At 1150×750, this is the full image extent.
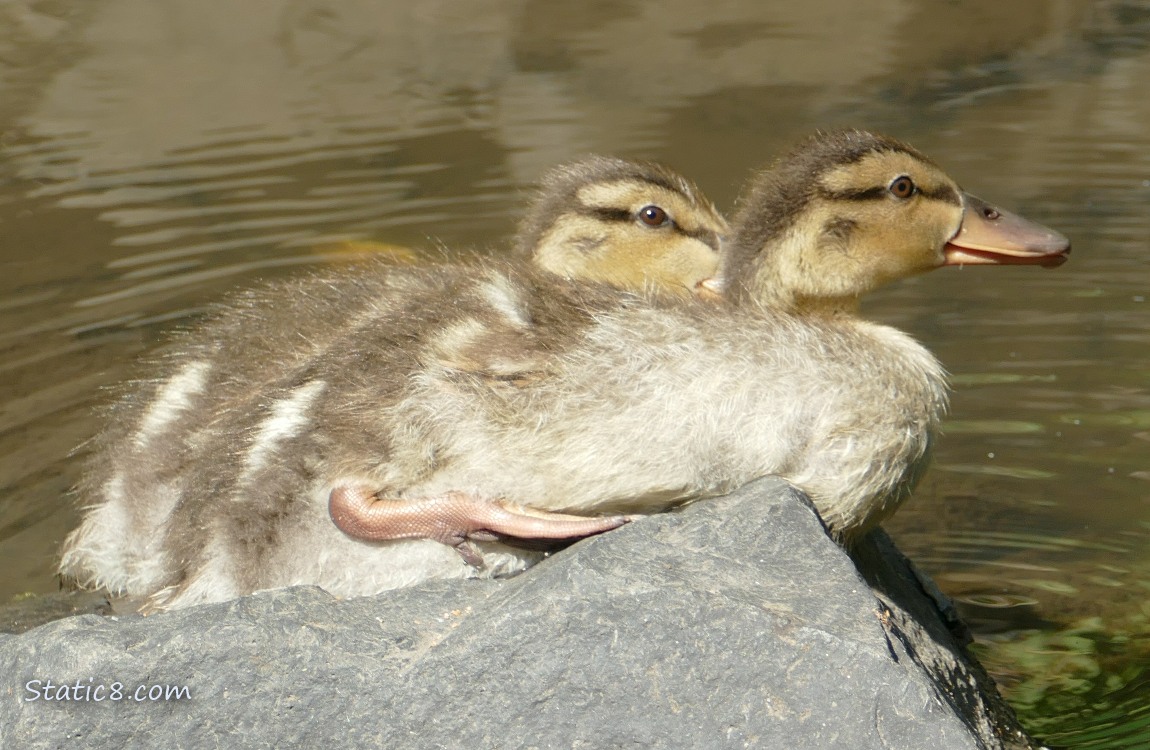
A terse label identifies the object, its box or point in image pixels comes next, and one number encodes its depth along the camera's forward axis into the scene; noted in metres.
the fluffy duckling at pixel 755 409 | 5.82
